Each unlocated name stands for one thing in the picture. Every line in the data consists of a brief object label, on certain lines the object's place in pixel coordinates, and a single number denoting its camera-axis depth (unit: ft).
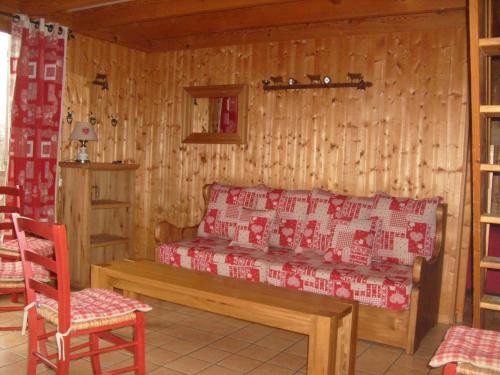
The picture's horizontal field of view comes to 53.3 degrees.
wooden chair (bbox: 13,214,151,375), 6.63
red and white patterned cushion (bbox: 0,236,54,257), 10.57
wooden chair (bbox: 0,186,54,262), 10.58
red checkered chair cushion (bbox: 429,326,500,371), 5.36
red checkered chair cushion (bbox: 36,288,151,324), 6.96
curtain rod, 13.01
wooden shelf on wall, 13.17
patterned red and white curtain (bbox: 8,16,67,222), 13.03
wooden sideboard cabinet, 13.79
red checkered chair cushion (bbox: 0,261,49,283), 8.95
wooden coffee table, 7.73
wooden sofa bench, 10.11
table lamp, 13.96
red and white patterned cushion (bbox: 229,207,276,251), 13.03
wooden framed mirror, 15.25
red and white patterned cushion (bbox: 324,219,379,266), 11.48
